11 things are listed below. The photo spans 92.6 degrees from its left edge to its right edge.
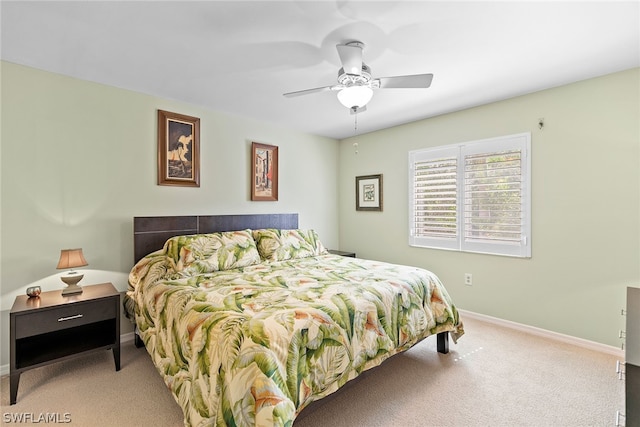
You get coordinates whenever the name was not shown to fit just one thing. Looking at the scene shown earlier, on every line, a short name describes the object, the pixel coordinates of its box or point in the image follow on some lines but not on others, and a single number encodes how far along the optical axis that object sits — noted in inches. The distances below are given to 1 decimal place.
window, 126.4
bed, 58.3
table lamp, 92.7
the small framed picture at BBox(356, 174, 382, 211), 178.3
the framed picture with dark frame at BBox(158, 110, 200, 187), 124.8
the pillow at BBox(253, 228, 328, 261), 130.3
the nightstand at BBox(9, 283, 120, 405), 81.7
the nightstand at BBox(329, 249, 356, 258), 175.0
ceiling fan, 83.4
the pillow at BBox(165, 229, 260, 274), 106.5
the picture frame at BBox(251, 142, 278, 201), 153.9
